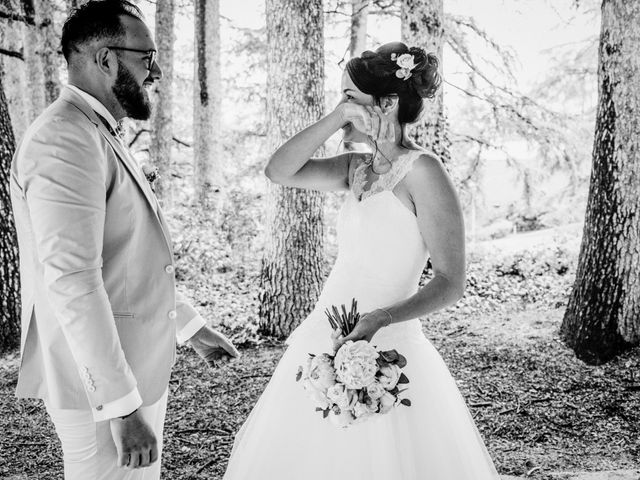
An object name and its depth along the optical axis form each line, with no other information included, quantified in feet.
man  5.65
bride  7.80
